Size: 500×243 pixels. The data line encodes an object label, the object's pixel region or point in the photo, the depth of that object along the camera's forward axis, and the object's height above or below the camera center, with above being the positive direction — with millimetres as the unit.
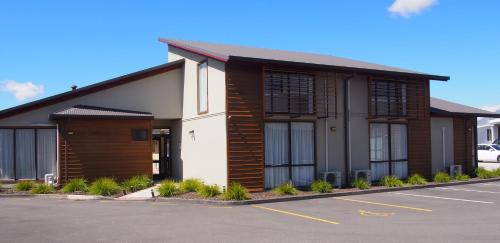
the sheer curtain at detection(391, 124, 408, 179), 19173 -452
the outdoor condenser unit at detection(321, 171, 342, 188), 17062 -1379
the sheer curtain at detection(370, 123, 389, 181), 18641 -424
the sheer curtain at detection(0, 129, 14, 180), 17891 -426
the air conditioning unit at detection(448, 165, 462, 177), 20719 -1394
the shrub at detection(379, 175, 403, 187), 17641 -1592
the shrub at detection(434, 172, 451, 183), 19078 -1592
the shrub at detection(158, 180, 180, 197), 15055 -1517
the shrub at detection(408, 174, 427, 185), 18219 -1587
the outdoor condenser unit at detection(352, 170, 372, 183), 17625 -1320
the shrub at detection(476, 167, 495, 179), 20712 -1583
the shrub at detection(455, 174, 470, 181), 19812 -1634
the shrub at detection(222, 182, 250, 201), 14086 -1557
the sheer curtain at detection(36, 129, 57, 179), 18172 -372
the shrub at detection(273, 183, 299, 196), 15165 -1581
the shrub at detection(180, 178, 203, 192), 15882 -1463
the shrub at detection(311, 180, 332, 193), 15820 -1562
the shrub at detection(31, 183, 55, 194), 16469 -1588
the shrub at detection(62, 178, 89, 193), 16656 -1539
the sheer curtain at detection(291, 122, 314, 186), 16828 -453
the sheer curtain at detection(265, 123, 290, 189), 16266 -496
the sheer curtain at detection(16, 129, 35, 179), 18062 -421
